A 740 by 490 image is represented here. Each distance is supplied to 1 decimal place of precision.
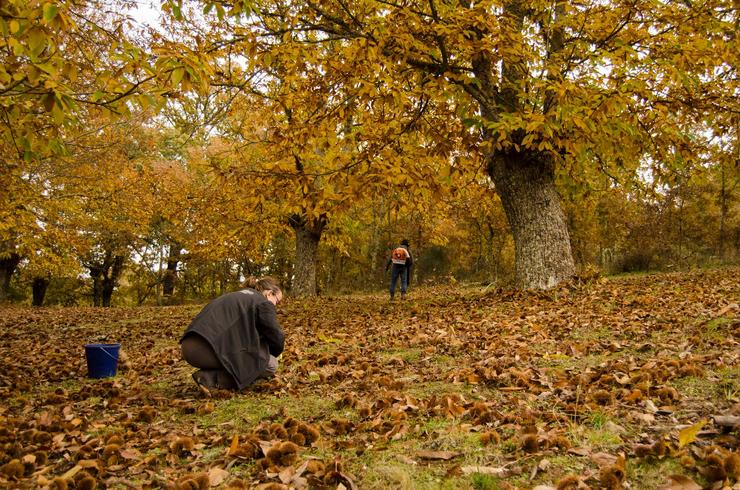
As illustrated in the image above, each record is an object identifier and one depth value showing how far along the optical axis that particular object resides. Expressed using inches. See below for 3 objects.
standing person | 577.3
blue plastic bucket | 241.3
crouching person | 195.8
